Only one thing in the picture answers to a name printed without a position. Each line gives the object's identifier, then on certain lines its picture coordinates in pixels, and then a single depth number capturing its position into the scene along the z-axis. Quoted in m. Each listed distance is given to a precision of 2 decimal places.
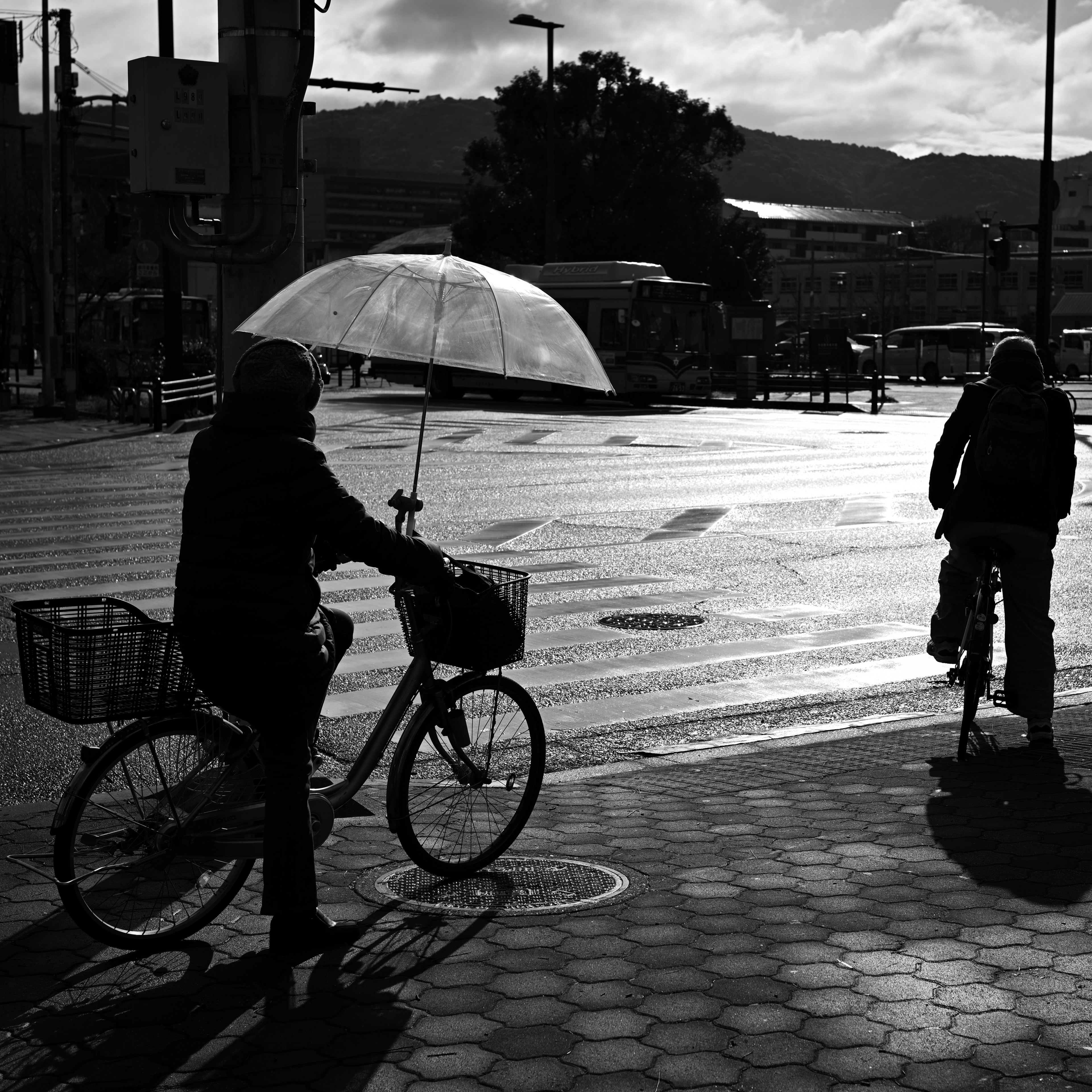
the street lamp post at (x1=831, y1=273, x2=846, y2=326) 95.62
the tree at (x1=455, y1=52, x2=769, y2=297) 60.97
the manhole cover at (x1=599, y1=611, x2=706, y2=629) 10.13
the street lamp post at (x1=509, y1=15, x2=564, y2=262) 47.25
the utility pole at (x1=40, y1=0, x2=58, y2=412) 36.09
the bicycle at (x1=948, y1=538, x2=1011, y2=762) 7.09
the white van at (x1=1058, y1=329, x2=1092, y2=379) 68.12
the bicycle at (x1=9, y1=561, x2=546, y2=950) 4.31
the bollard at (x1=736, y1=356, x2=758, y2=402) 44.84
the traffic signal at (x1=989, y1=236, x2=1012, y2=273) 36.88
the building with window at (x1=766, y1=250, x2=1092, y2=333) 111.56
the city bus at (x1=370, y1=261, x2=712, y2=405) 42.56
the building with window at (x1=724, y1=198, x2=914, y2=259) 179.62
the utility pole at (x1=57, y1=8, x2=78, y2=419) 32.47
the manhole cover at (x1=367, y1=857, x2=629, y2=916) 4.97
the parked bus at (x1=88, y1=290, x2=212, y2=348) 49.78
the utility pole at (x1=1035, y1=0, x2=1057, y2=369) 32.19
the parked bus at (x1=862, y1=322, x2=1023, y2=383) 65.44
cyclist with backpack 7.11
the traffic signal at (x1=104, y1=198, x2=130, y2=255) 32.03
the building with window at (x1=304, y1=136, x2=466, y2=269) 143.50
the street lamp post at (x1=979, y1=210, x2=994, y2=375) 43.81
